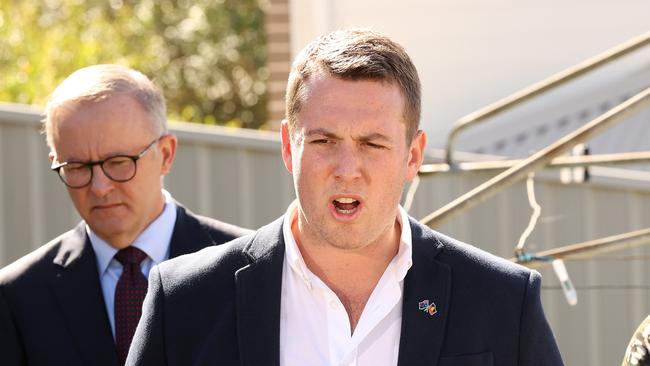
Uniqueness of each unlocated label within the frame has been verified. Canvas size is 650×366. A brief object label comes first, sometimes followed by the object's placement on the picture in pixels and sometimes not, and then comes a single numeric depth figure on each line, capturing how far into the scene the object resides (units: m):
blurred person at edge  5.84
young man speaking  5.05
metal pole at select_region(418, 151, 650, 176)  8.48
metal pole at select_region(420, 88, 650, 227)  7.99
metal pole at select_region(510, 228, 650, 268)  7.94
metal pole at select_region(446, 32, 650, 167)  8.89
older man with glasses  6.96
